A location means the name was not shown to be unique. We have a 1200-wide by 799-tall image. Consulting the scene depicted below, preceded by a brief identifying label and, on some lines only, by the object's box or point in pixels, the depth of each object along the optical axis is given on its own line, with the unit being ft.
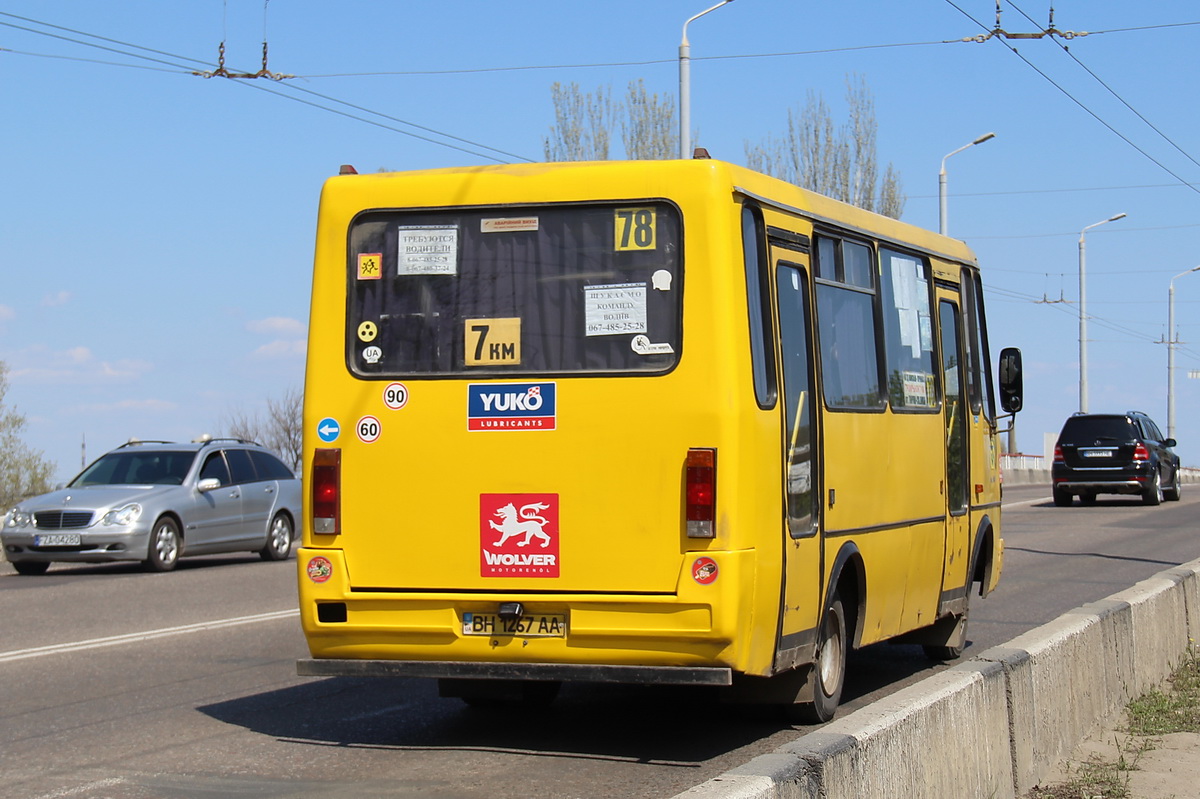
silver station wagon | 64.18
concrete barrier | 15.52
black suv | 112.47
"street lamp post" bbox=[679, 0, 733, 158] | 83.20
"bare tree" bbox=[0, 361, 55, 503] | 162.70
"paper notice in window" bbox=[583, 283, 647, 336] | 24.67
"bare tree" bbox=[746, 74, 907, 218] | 174.40
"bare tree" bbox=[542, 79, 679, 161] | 139.13
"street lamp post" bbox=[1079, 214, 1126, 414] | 178.40
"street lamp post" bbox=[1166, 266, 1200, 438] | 221.46
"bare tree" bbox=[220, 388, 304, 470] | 218.79
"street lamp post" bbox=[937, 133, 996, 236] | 130.52
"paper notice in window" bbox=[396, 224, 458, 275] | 25.81
